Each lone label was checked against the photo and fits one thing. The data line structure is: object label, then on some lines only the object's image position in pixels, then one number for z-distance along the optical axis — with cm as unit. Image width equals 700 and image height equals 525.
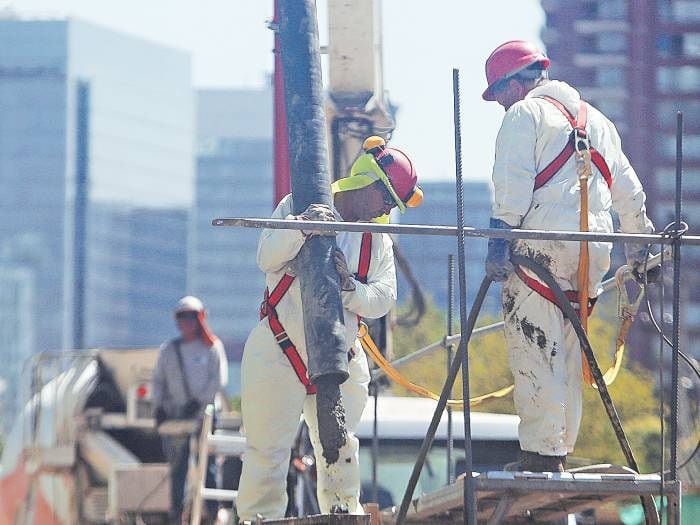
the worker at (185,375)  2696
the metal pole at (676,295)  1324
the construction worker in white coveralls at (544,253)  1481
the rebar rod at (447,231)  1265
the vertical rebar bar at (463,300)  1294
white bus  2084
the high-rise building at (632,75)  15174
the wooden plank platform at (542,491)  1405
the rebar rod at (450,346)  1743
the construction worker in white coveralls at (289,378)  1474
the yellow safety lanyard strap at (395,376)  1614
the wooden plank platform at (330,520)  1327
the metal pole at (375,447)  1770
